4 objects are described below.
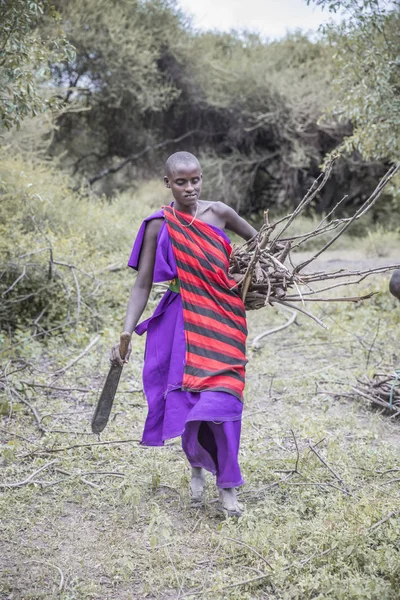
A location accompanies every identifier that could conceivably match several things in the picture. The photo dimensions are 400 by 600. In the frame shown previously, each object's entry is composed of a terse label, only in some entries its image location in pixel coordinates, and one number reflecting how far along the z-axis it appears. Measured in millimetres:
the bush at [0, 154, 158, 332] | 6051
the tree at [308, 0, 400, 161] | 6184
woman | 2830
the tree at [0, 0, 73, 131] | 4406
